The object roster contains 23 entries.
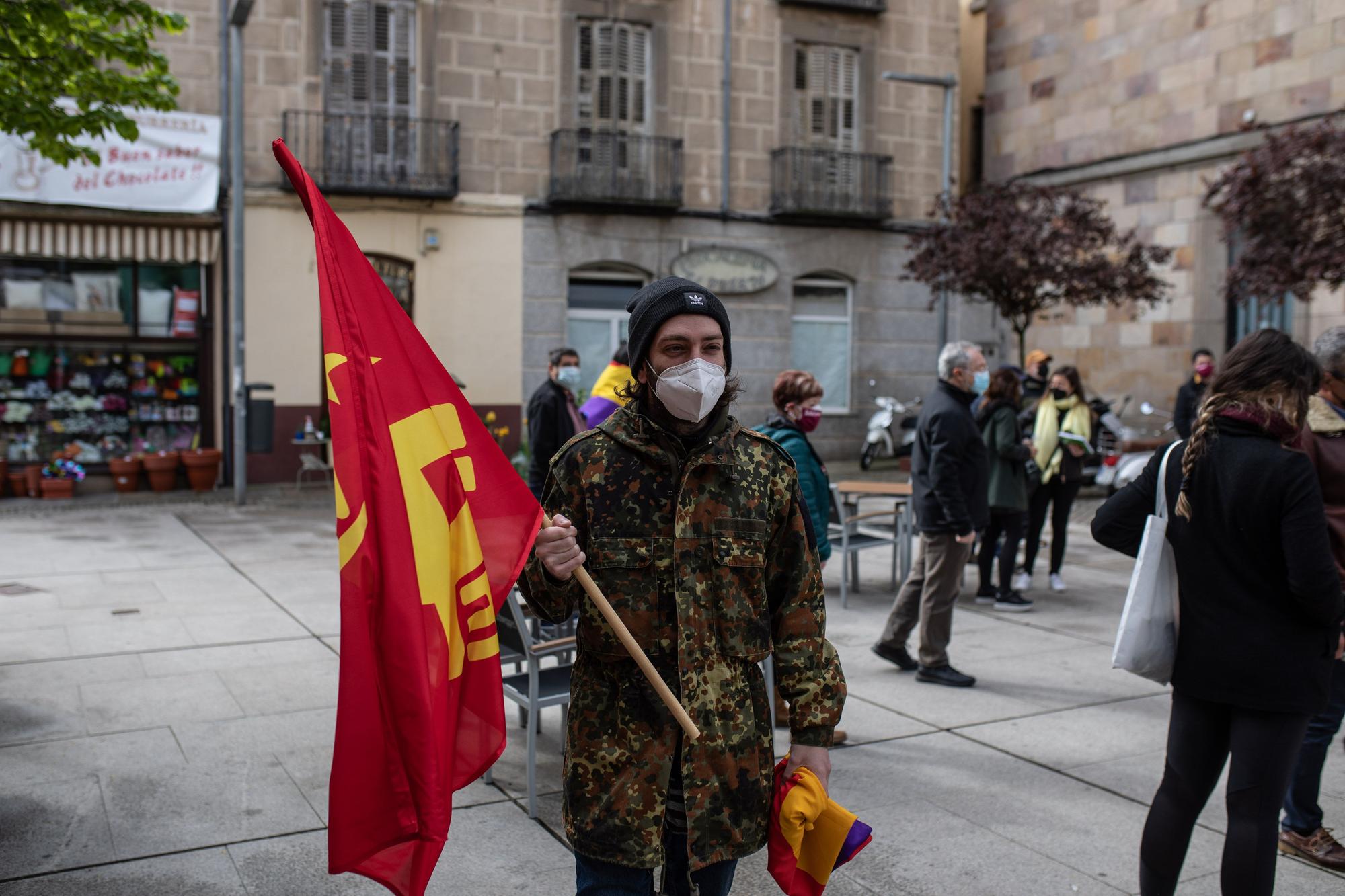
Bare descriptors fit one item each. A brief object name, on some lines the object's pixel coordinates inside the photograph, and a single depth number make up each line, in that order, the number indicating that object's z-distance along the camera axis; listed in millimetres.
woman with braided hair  3182
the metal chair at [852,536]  8703
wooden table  9359
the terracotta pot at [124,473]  15742
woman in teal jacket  5594
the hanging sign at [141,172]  15055
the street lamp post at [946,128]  17781
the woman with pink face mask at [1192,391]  13031
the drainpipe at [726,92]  19359
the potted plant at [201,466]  16061
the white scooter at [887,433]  19253
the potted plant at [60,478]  15109
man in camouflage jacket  2430
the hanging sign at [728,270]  19250
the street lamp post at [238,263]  14320
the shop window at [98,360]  15812
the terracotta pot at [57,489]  15094
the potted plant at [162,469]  15898
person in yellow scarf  9109
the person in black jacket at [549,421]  8094
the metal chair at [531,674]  4621
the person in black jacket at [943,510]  6465
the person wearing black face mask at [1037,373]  10484
